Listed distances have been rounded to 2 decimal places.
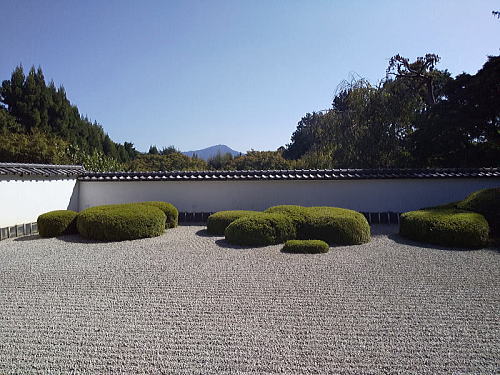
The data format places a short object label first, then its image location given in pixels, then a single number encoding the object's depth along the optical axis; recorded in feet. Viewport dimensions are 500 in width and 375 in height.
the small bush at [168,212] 32.24
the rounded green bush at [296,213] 26.35
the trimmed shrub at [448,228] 23.66
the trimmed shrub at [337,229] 25.12
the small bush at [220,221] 29.14
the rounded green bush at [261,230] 24.81
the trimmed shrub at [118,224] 26.76
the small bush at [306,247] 22.59
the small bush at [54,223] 28.40
